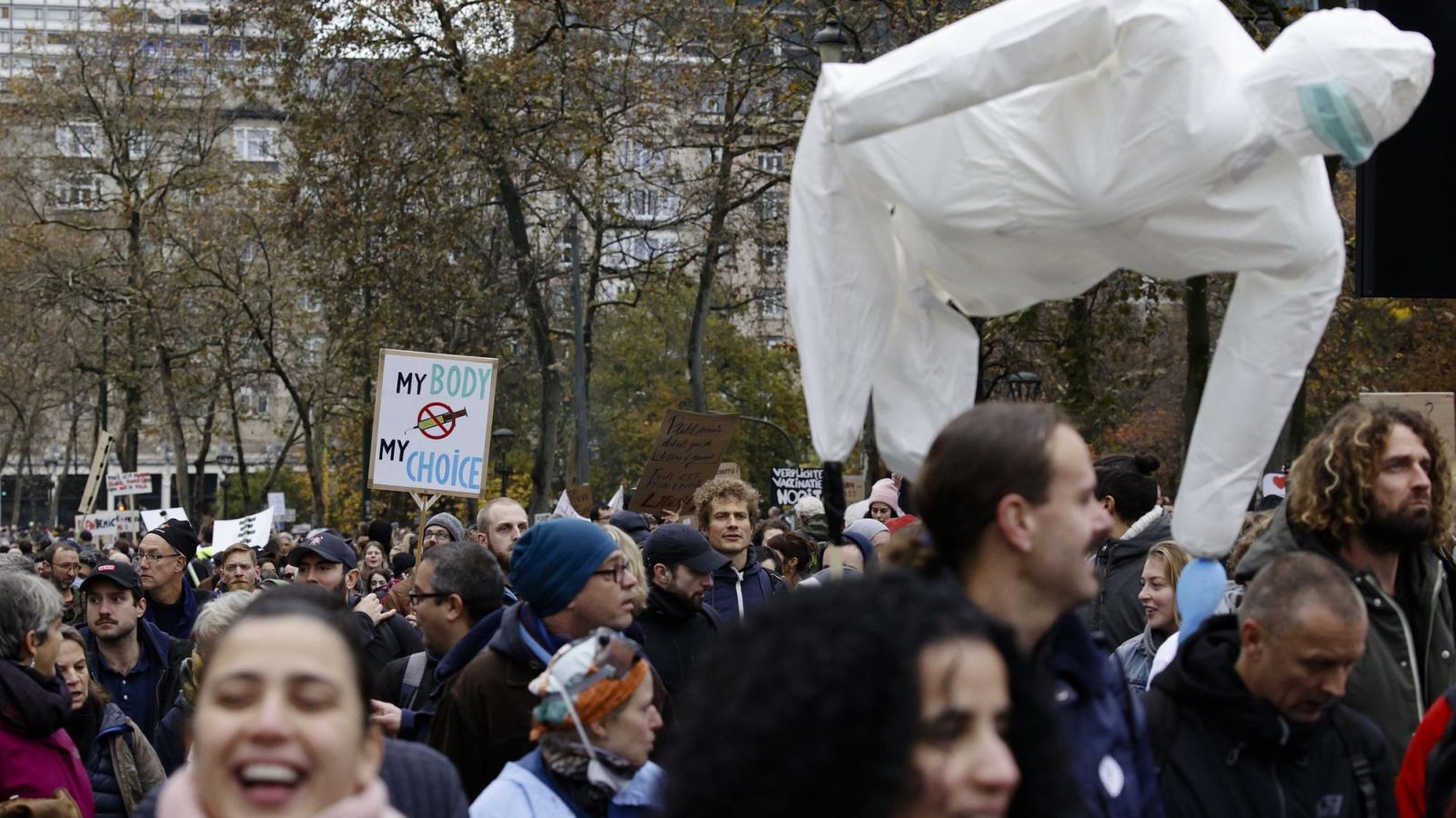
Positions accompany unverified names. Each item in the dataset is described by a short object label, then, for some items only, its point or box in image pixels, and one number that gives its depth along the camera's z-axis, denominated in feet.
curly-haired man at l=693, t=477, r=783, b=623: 29.58
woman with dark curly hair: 7.01
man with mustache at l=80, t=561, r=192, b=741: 25.61
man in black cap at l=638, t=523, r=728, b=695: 23.67
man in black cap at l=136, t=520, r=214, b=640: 30.60
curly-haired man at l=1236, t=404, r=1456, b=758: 13.78
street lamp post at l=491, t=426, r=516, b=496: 110.93
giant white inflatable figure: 10.39
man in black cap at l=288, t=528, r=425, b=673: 25.93
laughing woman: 8.45
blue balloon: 12.30
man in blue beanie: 16.49
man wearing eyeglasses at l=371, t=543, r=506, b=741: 21.11
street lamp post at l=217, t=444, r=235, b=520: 177.55
